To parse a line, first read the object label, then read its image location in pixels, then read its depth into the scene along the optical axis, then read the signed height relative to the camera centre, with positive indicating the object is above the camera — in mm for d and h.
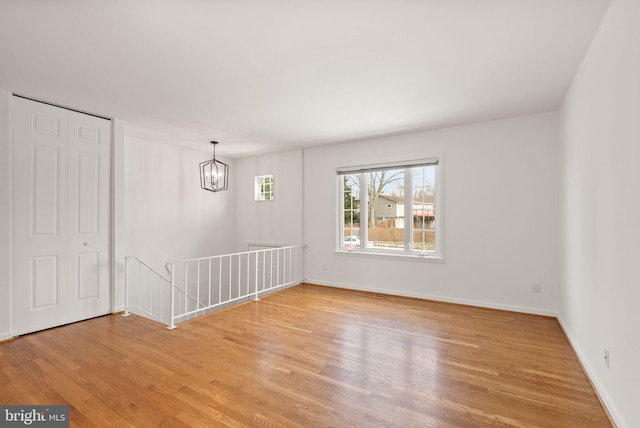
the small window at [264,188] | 5895 +522
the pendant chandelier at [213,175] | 4996 +730
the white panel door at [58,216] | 3105 -9
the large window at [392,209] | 4383 +95
